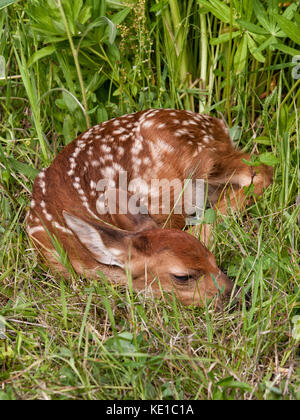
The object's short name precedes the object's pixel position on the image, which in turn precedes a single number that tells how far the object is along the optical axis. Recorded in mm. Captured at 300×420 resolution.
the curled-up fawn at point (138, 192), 2816
